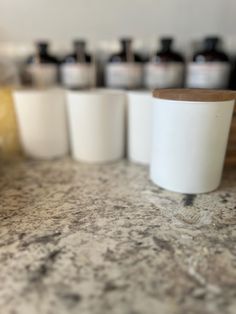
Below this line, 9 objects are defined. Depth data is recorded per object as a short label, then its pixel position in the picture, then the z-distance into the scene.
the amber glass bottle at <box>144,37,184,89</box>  0.56
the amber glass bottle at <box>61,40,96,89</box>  0.60
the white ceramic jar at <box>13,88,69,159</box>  0.56
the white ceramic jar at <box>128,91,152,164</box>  0.53
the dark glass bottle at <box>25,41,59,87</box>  0.62
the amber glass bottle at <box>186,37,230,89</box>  0.52
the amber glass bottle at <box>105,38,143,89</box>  0.58
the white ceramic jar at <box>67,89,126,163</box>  0.54
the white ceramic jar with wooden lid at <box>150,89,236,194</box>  0.39
